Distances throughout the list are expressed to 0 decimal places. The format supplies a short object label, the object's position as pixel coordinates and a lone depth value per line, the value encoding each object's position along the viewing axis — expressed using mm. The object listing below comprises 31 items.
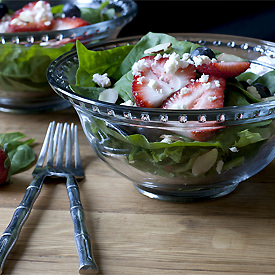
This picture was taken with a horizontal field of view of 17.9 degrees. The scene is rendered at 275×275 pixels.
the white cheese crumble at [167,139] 506
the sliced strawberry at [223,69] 536
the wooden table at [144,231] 495
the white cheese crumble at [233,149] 514
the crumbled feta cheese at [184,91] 520
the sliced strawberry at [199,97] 517
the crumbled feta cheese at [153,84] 525
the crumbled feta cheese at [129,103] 533
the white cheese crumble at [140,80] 533
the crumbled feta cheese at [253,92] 545
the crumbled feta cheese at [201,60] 534
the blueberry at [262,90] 551
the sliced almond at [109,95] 553
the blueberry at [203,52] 550
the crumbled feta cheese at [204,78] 526
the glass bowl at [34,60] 659
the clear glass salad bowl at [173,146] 493
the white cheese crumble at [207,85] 519
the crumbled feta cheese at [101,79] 572
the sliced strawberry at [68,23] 710
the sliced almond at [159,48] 570
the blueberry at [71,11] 731
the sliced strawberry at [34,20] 706
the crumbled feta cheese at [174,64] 528
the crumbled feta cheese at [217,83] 523
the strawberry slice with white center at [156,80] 527
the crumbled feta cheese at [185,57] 545
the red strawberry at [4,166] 567
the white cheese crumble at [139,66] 540
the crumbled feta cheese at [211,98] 515
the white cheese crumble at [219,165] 519
